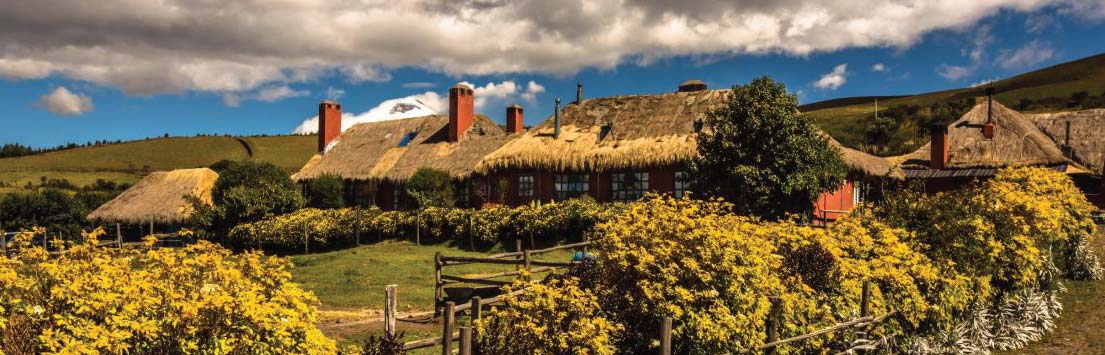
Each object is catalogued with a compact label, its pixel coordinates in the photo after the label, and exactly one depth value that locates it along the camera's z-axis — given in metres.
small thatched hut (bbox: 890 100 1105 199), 29.92
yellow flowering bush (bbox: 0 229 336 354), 5.15
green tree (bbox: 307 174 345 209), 35.50
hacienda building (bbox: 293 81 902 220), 26.59
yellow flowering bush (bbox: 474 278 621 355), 7.04
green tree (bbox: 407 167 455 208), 29.88
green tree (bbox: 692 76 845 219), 19.53
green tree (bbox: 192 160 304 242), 31.91
